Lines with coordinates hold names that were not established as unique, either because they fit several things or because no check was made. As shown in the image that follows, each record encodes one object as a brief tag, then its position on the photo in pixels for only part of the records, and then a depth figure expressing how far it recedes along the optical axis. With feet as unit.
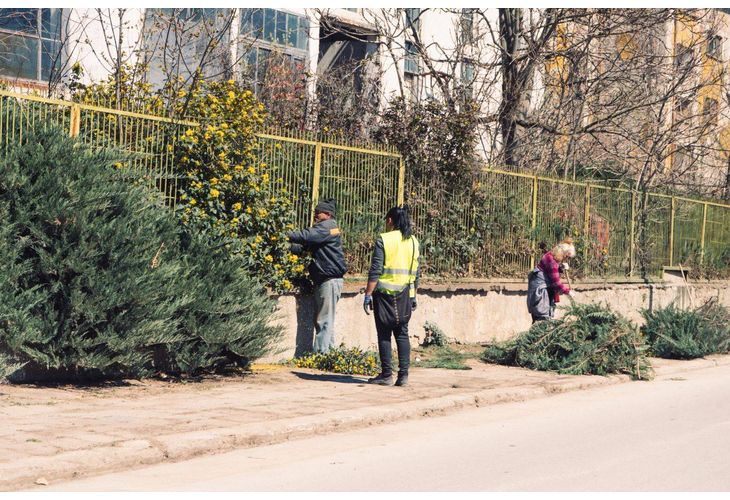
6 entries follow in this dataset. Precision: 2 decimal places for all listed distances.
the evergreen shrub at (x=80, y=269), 33.63
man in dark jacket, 44.34
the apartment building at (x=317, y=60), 66.74
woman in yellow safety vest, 38.34
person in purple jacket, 50.62
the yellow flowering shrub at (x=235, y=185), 41.27
